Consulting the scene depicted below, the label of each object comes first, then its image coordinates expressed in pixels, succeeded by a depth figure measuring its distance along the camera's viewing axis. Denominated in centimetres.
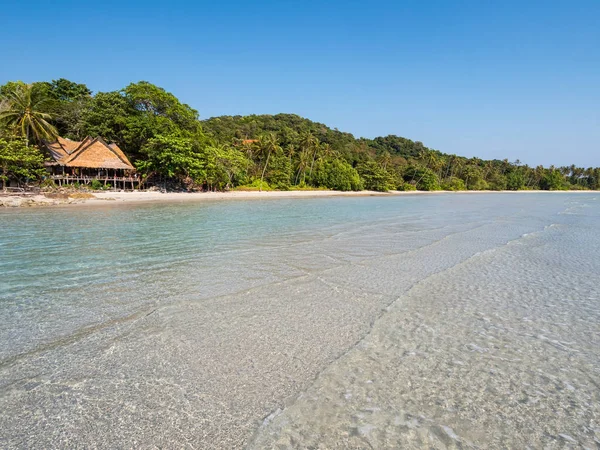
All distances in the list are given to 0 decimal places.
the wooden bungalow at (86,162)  3284
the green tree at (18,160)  2525
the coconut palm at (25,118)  2961
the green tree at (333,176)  5975
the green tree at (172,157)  3400
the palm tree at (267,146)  5044
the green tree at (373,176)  6638
